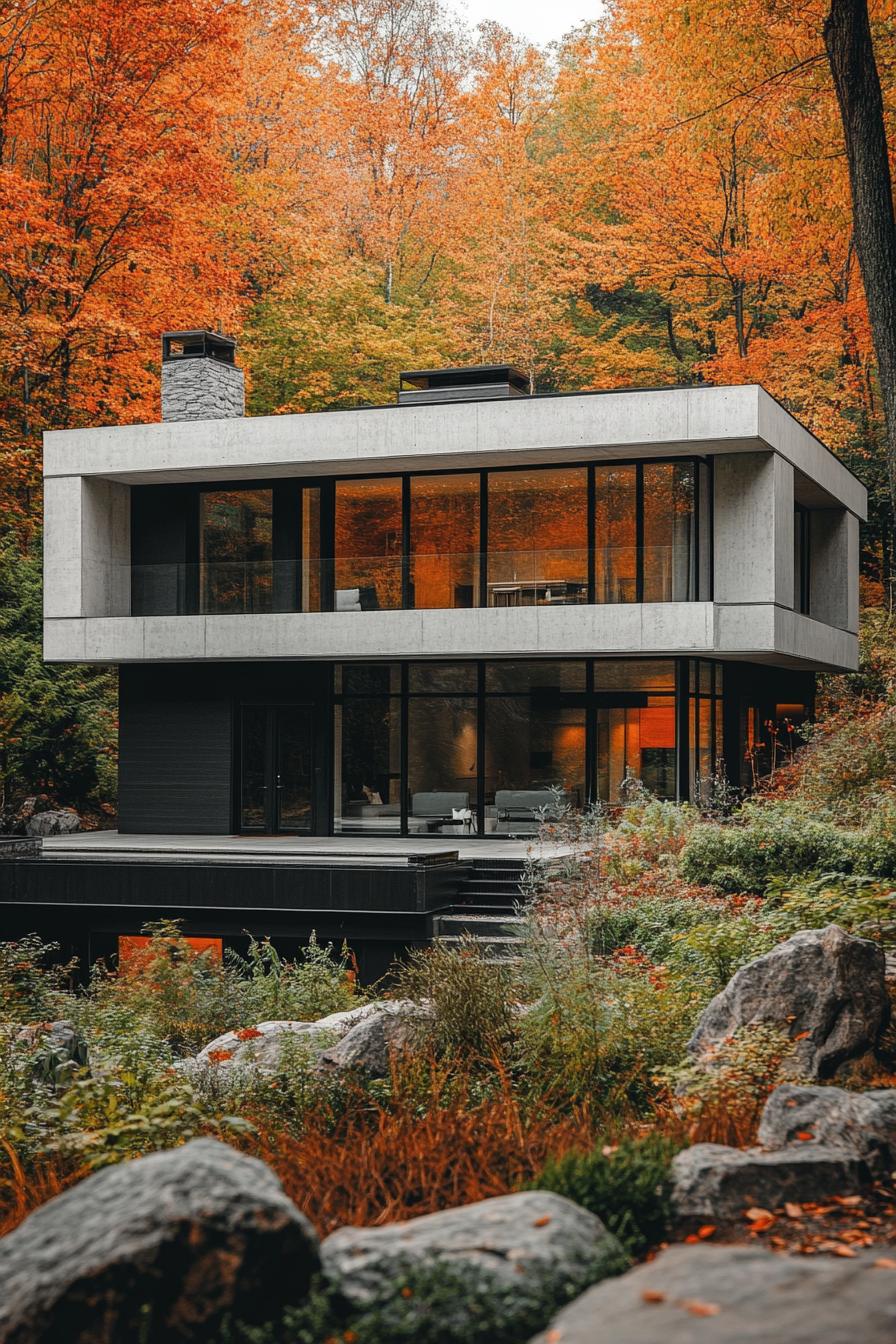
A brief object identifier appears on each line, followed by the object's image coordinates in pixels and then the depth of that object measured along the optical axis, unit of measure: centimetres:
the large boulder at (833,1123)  548
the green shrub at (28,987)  1148
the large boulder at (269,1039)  843
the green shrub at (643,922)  1227
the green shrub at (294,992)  1129
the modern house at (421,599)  2078
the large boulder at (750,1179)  497
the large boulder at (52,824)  2452
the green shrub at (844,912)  954
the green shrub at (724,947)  936
